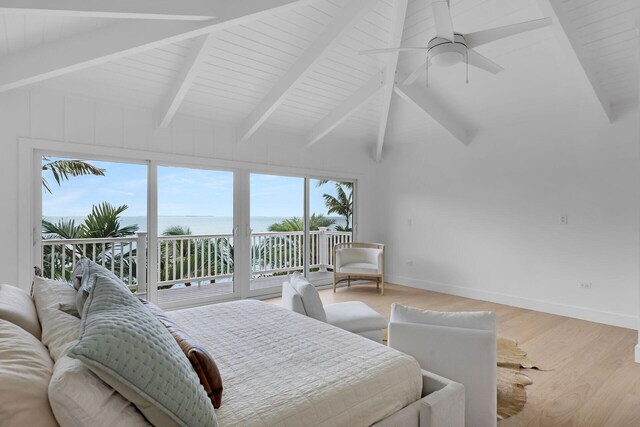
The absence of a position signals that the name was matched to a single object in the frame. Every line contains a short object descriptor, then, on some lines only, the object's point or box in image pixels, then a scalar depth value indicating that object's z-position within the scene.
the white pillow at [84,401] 0.87
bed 0.89
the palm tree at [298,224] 6.01
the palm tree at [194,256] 4.99
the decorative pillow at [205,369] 1.20
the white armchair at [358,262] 5.33
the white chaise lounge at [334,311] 2.49
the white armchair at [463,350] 1.78
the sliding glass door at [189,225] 4.02
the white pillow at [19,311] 1.35
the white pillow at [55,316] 1.20
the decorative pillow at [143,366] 0.91
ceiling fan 2.31
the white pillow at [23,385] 0.82
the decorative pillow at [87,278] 1.45
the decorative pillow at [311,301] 2.48
